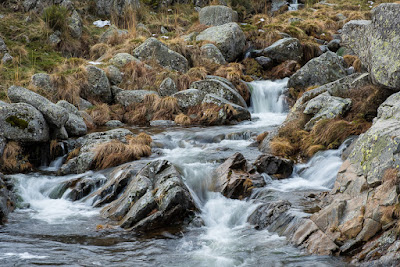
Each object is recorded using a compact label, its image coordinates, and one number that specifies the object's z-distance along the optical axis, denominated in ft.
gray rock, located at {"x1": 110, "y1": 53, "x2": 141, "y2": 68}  60.54
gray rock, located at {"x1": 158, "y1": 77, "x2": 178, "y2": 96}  56.75
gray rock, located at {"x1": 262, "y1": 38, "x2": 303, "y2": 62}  65.36
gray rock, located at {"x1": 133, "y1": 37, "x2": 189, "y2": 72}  63.36
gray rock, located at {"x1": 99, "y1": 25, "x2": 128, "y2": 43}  70.49
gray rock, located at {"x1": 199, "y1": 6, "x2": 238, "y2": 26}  80.74
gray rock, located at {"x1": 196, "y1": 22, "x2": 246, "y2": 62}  68.69
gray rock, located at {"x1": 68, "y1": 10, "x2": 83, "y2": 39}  69.00
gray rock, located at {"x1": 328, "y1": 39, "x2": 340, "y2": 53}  69.26
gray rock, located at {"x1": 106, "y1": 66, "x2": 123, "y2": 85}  57.41
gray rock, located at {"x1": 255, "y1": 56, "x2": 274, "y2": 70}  65.57
